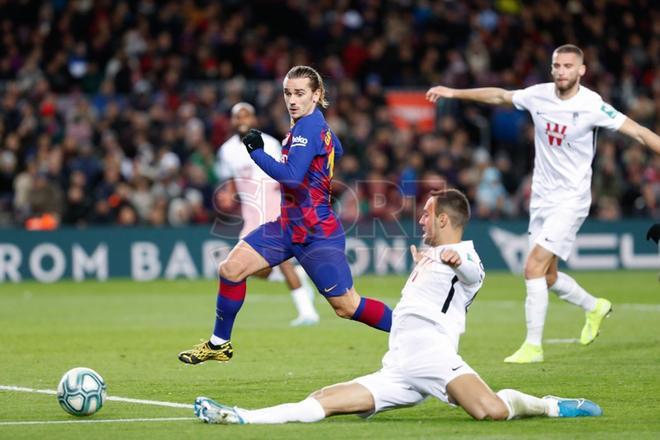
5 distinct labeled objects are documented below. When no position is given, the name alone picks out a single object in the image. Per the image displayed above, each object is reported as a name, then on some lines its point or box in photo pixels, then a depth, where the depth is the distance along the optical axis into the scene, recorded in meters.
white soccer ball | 16.12
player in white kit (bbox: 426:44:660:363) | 22.80
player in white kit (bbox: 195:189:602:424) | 15.27
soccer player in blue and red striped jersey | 19.06
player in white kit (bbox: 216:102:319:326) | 28.59
